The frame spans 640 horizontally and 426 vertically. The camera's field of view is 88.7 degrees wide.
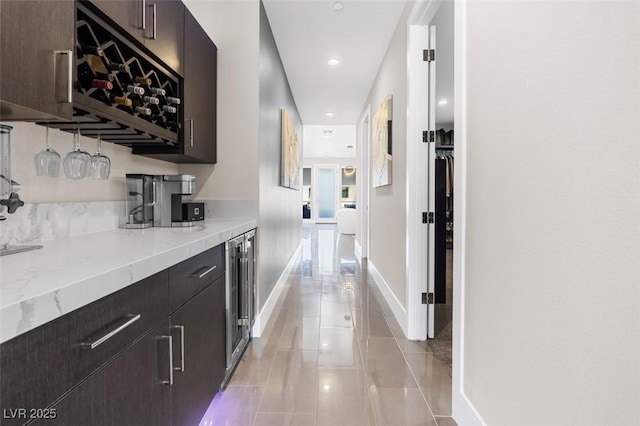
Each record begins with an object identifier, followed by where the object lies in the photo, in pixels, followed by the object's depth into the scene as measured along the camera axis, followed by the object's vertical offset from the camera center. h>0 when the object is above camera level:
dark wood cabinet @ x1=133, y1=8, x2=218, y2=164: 2.10 +0.75
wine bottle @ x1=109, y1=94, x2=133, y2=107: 1.43 +0.47
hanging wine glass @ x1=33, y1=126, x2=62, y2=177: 1.28 +0.18
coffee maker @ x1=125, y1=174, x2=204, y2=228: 1.93 +0.05
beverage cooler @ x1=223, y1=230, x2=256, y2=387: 1.92 -0.57
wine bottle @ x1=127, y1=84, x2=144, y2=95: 1.52 +0.55
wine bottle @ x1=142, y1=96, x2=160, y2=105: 1.67 +0.55
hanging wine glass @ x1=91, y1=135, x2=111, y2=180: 1.47 +0.19
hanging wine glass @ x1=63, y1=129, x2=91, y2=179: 1.39 +0.19
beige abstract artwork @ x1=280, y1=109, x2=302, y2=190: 3.97 +0.74
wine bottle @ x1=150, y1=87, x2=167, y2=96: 1.73 +0.62
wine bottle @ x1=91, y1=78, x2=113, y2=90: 1.26 +0.48
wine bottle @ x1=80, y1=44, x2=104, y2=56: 1.30 +0.63
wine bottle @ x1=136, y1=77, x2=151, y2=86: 1.65 +0.65
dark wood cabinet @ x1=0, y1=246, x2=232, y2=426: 0.61 -0.39
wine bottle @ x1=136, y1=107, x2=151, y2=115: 1.61 +0.48
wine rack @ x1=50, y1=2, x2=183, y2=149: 1.28 +0.56
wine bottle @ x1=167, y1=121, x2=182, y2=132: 1.98 +0.51
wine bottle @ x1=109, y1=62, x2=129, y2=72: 1.42 +0.62
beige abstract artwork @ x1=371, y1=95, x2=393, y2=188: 3.48 +0.76
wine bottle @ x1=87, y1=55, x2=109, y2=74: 1.32 +0.60
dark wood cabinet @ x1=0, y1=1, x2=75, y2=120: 0.92 +0.45
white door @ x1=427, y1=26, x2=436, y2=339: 2.61 +0.14
